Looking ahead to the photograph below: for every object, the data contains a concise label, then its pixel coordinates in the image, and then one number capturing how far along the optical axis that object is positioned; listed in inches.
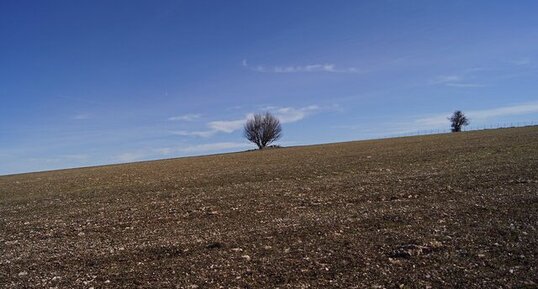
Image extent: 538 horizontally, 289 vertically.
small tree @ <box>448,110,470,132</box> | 6245.1
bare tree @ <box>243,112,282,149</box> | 5364.2
